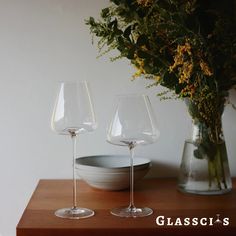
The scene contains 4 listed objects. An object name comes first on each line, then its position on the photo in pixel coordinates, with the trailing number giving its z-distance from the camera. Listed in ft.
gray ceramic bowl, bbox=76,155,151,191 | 4.22
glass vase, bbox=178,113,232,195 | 4.22
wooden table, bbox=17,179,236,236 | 3.41
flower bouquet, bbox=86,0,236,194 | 3.90
